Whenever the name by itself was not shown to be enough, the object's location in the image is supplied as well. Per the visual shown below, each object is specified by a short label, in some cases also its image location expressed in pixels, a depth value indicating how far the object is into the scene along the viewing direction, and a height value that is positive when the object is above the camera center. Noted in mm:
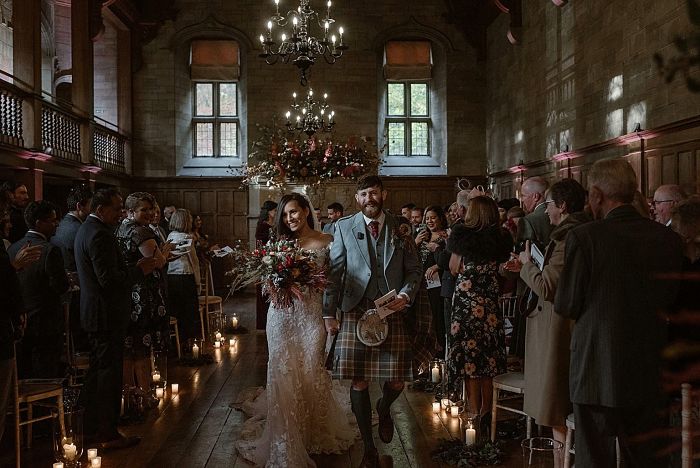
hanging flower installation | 8703 +889
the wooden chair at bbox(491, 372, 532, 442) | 4008 -914
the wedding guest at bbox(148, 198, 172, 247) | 6367 +16
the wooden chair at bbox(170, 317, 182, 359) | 7134 -1061
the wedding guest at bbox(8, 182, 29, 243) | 6039 +189
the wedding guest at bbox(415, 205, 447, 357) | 6022 -160
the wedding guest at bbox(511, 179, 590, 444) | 3256 -485
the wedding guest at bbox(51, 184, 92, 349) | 5219 +21
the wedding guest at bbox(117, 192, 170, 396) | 5023 -510
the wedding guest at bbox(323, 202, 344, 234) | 8883 +263
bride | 4086 -921
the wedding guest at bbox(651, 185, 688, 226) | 4211 +175
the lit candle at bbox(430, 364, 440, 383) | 6129 -1275
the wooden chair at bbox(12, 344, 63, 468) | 3730 -901
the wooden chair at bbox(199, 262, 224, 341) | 7946 -897
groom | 4039 -344
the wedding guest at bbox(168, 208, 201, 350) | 6957 -528
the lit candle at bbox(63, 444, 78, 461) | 3725 -1163
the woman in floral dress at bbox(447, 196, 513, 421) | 4414 -463
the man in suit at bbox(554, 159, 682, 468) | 2564 -300
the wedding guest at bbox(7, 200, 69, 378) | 4445 -350
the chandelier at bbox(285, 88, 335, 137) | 14123 +2492
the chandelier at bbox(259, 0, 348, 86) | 7887 +2200
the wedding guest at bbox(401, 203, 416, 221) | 8148 +243
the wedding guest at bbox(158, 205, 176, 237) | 11383 +327
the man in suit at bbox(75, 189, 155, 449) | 4273 -454
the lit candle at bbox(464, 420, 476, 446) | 4227 -1251
